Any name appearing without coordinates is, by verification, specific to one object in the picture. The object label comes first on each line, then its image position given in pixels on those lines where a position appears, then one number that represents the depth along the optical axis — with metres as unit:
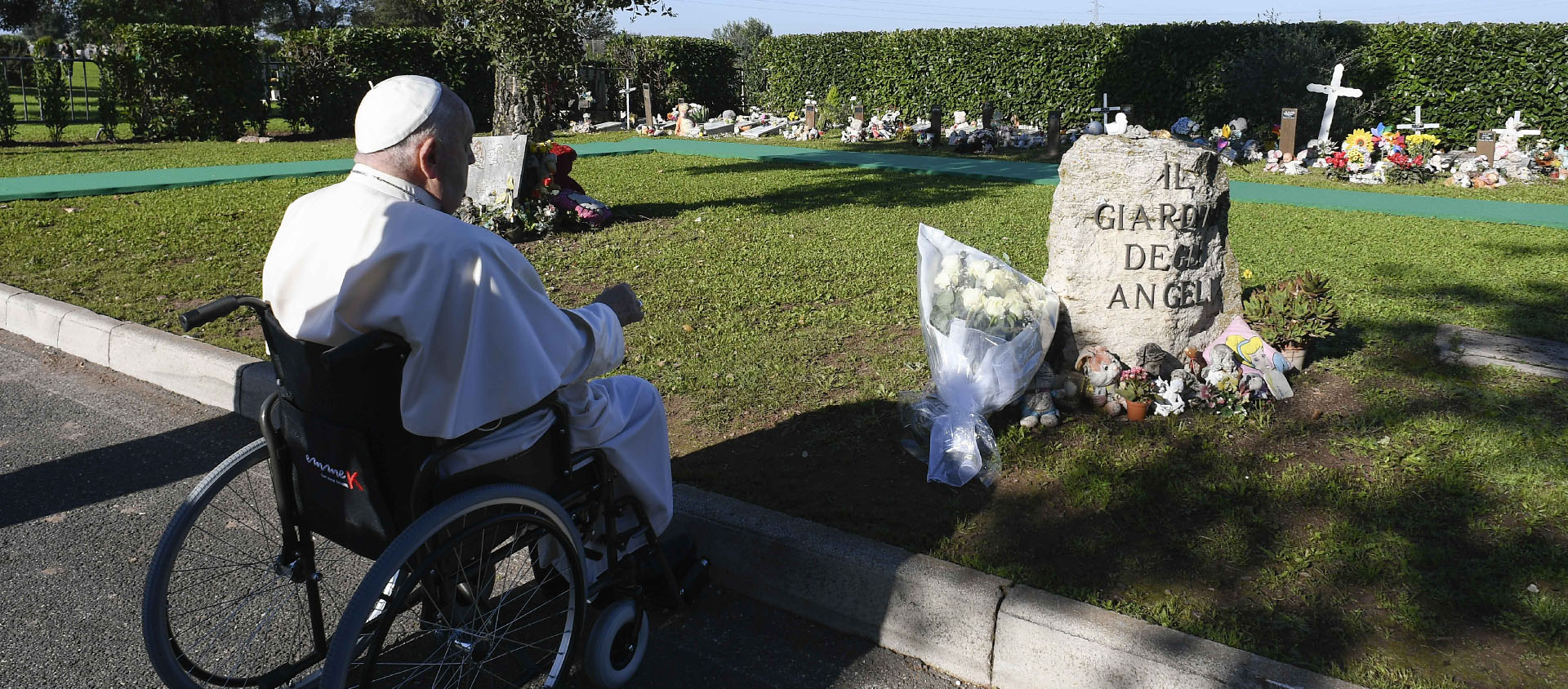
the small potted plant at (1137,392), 4.09
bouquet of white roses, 3.66
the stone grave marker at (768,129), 19.88
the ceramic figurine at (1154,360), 4.34
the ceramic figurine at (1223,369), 4.19
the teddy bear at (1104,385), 4.15
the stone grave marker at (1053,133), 15.43
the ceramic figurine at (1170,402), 4.11
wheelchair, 2.08
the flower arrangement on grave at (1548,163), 12.80
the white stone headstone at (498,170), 8.42
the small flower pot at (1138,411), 4.07
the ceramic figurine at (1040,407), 4.00
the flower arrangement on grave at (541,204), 8.35
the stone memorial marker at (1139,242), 4.45
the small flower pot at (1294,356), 4.56
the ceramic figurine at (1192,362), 4.36
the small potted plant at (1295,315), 4.49
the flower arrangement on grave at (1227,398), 4.12
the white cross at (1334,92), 14.35
